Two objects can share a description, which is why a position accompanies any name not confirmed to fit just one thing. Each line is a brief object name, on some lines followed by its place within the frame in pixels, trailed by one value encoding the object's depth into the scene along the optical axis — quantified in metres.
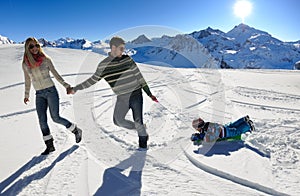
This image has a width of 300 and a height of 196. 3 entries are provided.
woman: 3.39
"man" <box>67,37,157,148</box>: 3.68
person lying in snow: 4.14
